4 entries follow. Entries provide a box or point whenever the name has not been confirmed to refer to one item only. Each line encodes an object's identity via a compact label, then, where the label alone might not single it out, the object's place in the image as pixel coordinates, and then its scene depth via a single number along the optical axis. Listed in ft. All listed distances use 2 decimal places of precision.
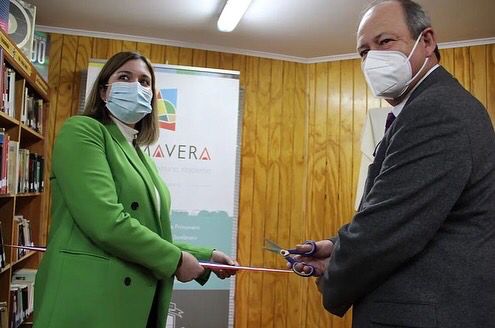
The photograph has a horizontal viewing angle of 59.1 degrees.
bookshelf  7.91
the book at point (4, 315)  7.93
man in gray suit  3.15
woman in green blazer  4.28
